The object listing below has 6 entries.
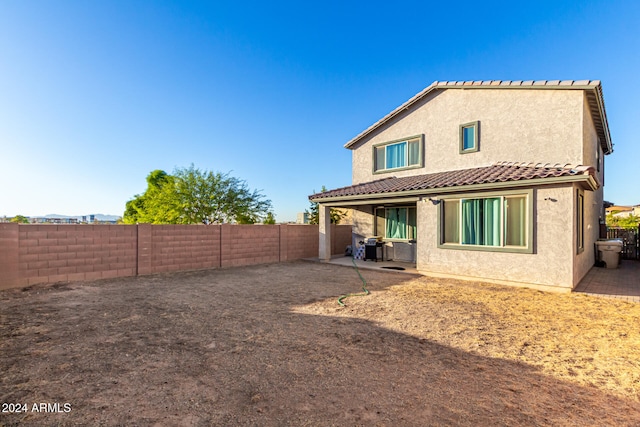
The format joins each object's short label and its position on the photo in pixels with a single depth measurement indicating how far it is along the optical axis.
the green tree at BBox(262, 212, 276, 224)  25.56
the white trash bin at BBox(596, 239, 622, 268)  11.11
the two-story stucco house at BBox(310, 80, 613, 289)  7.95
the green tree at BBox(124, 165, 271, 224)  22.16
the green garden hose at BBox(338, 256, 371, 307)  6.84
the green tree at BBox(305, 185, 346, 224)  25.82
